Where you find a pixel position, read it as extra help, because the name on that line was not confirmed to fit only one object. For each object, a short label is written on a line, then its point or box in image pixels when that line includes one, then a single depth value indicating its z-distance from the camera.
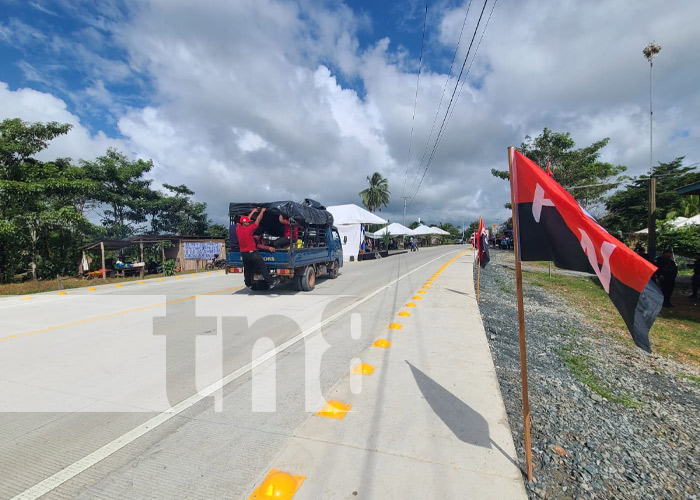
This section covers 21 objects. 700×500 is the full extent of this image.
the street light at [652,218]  10.22
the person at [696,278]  9.66
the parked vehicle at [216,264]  20.75
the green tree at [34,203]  13.91
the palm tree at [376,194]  56.16
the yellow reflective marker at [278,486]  2.09
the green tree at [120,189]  23.03
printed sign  19.98
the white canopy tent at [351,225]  27.52
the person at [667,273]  8.80
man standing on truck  8.84
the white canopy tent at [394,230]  37.81
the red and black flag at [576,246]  2.06
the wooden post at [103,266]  15.44
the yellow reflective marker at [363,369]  4.07
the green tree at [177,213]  26.61
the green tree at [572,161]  22.59
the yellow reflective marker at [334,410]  3.07
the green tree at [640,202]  30.97
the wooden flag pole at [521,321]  2.36
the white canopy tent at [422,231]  42.89
